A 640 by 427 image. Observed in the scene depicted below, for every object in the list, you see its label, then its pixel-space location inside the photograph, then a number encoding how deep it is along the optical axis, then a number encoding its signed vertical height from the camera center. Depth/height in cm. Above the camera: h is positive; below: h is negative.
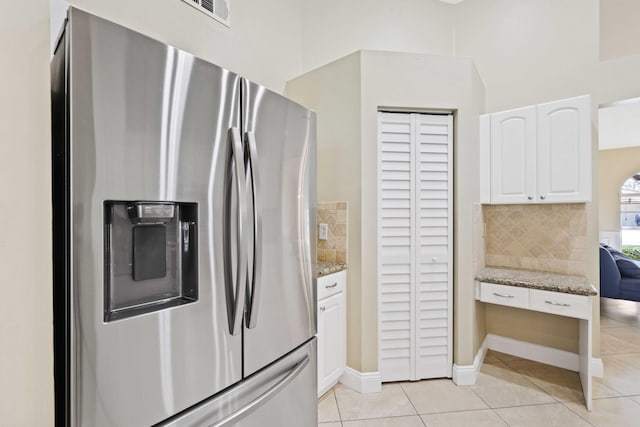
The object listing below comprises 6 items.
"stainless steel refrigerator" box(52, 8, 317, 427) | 77 -8
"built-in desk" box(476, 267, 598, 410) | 221 -62
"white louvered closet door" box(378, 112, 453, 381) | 247 -27
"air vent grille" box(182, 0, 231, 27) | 200 +128
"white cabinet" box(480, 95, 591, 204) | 243 +43
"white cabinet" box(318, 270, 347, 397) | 218 -84
